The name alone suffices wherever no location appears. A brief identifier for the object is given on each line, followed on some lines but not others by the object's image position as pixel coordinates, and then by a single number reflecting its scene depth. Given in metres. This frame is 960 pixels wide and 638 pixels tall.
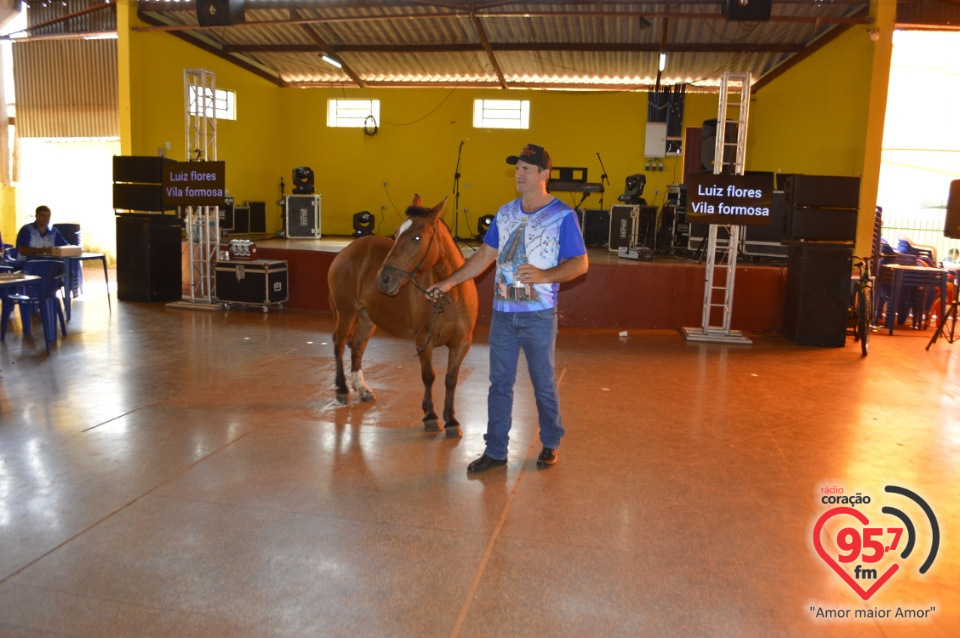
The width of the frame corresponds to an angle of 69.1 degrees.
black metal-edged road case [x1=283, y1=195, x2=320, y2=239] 14.77
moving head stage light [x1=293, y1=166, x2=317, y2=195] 15.11
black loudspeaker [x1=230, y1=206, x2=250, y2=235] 15.22
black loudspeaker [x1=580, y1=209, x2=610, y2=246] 14.99
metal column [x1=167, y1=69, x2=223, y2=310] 10.09
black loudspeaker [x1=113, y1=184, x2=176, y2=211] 10.45
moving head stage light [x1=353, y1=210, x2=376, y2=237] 15.38
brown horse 4.07
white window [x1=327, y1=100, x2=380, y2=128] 17.64
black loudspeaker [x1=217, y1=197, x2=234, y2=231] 14.19
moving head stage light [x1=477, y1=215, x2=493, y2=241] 15.36
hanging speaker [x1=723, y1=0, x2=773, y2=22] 8.34
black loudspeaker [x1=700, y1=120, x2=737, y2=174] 9.91
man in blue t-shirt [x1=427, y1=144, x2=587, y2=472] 3.61
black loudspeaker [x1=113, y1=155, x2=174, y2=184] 10.36
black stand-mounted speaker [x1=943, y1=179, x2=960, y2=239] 8.00
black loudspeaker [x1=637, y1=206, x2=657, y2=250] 12.51
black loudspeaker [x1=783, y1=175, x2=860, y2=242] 8.03
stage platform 9.14
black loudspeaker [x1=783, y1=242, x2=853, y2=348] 8.22
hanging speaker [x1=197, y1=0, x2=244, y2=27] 9.53
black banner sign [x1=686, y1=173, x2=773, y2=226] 7.97
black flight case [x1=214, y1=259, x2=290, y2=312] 9.88
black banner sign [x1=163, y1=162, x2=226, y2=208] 9.56
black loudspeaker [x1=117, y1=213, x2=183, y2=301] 10.57
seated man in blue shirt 8.98
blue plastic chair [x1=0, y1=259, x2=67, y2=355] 6.99
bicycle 7.97
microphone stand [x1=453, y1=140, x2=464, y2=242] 16.62
